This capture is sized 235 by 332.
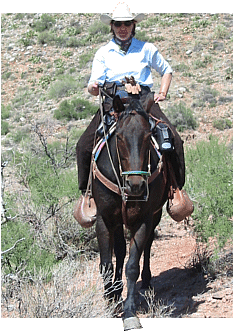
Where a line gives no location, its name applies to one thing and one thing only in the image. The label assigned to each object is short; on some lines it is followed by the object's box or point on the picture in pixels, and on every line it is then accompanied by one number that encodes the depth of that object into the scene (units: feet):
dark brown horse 20.06
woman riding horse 23.62
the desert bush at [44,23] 100.16
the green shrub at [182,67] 82.54
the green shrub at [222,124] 66.47
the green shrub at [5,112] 80.53
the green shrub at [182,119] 66.69
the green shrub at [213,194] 31.01
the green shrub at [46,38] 96.63
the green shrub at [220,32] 88.48
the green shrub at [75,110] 73.05
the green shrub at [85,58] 88.43
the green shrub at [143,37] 90.16
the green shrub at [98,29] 94.32
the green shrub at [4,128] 74.74
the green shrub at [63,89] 81.46
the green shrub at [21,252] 31.14
